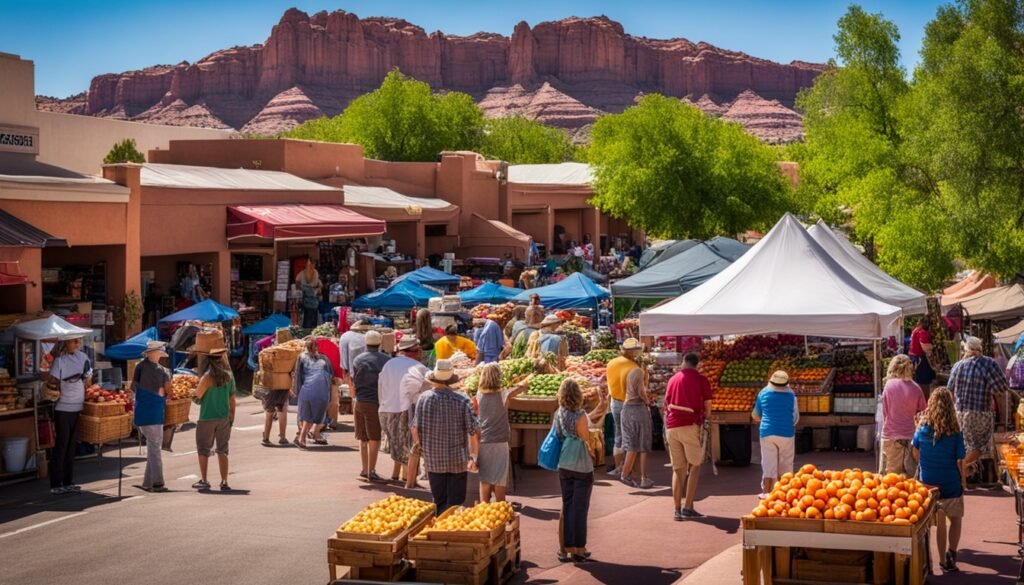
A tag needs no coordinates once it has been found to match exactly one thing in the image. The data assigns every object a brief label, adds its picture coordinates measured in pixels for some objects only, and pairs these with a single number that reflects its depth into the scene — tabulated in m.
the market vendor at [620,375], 13.81
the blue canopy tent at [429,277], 28.91
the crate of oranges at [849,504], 8.53
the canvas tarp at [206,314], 24.00
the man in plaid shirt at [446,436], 10.90
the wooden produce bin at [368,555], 9.07
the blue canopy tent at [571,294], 26.66
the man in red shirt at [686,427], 11.87
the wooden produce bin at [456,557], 9.16
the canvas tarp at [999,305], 22.94
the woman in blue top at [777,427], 11.88
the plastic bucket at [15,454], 14.27
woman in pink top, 11.79
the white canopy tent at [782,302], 14.58
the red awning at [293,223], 28.02
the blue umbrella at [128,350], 20.73
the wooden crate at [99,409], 14.83
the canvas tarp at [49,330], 15.11
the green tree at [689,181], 45.84
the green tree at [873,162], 27.83
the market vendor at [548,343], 17.23
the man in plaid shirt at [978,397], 12.93
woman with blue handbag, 10.38
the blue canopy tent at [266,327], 24.59
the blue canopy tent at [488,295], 28.20
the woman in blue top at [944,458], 9.84
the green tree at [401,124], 76.81
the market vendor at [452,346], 17.11
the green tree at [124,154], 49.19
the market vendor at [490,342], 19.39
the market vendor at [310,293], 29.62
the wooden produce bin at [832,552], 8.43
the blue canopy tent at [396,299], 27.31
